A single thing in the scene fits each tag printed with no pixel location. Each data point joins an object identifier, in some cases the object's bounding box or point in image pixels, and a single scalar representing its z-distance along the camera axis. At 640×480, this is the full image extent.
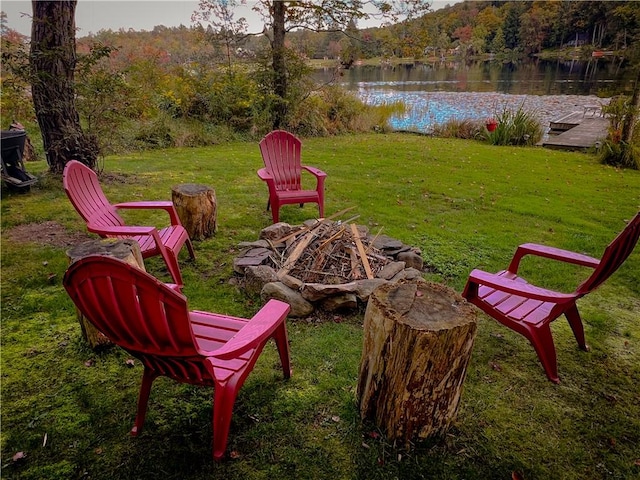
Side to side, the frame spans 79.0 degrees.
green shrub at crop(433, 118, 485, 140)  10.30
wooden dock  9.02
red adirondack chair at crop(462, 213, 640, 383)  1.96
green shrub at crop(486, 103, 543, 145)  9.40
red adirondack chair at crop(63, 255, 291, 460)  1.29
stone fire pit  2.79
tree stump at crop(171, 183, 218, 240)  3.71
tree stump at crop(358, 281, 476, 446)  1.57
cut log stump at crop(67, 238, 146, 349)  2.03
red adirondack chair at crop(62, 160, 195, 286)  2.71
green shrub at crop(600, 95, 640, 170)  7.15
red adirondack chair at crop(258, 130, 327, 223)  4.12
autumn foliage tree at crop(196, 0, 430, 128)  8.84
